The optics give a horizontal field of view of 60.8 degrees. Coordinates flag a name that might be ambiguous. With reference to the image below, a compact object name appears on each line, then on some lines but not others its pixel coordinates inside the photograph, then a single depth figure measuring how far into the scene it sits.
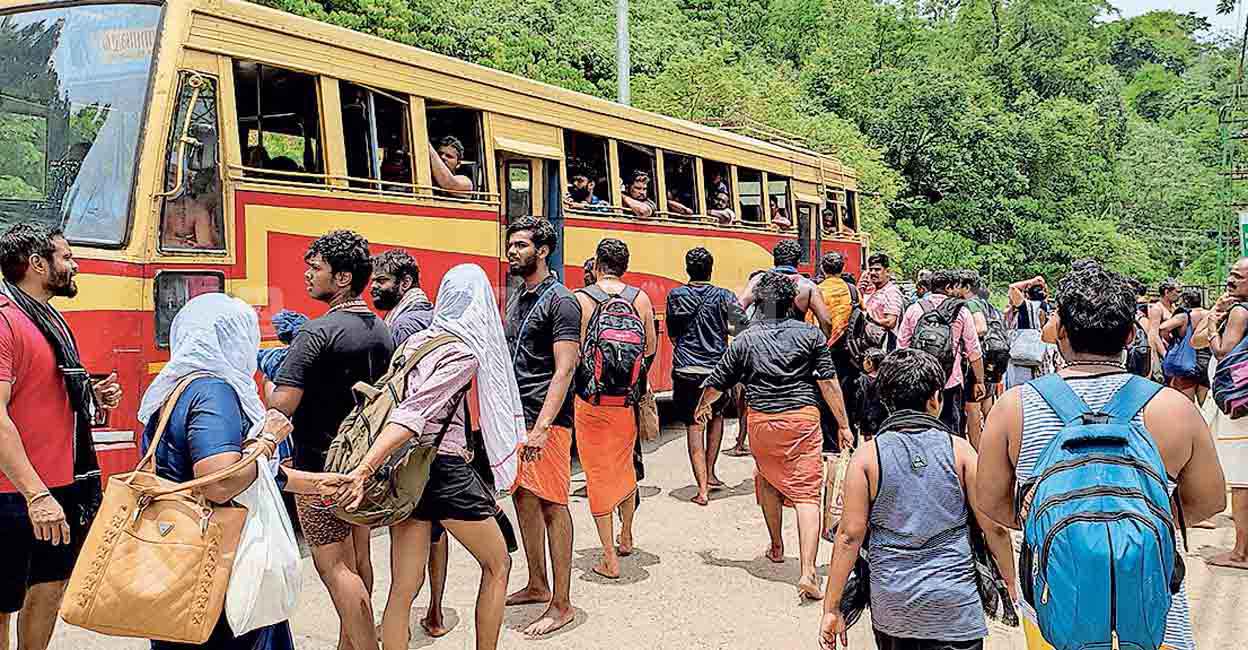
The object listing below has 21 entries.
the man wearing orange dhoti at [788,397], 6.16
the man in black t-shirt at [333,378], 4.34
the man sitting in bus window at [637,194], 11.02
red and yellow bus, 6.25
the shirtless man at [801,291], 7.96
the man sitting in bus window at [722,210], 12.73
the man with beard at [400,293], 5.27
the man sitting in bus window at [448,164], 8.36
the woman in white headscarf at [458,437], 4.07
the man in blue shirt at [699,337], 8.78
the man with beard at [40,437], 4.04
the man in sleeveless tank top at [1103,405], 2.93
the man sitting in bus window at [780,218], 14.23
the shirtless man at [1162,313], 11.52
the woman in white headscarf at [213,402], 3.36
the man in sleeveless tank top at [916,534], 3.54
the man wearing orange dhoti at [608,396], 6.21
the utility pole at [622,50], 18.30
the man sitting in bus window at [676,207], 11.84
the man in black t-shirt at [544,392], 5.54
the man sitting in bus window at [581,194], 10.09
